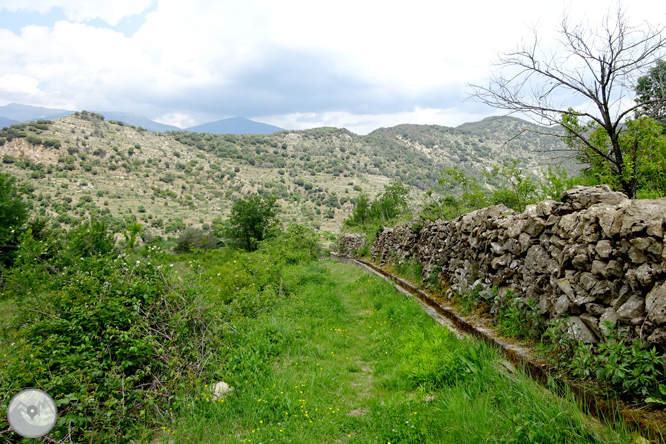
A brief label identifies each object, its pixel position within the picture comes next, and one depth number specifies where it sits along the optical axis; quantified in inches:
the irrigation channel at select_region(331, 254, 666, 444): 90.6
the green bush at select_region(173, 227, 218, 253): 802.2
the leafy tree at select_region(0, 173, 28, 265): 510.9
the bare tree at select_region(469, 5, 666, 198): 229.9
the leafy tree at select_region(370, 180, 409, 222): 1209.6
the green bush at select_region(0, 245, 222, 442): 123.4
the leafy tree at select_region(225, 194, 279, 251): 785.6
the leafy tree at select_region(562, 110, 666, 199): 232.1
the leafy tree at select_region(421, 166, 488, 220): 405.7
